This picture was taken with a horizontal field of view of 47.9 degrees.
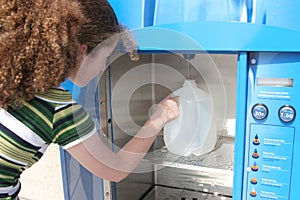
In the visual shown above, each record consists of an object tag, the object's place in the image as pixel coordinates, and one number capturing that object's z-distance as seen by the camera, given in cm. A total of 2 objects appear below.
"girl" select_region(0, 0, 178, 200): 98
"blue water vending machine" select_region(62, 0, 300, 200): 99
